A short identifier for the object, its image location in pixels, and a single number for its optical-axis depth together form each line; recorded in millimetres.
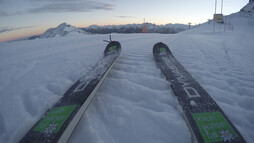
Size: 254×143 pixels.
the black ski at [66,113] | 389
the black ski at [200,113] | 373
